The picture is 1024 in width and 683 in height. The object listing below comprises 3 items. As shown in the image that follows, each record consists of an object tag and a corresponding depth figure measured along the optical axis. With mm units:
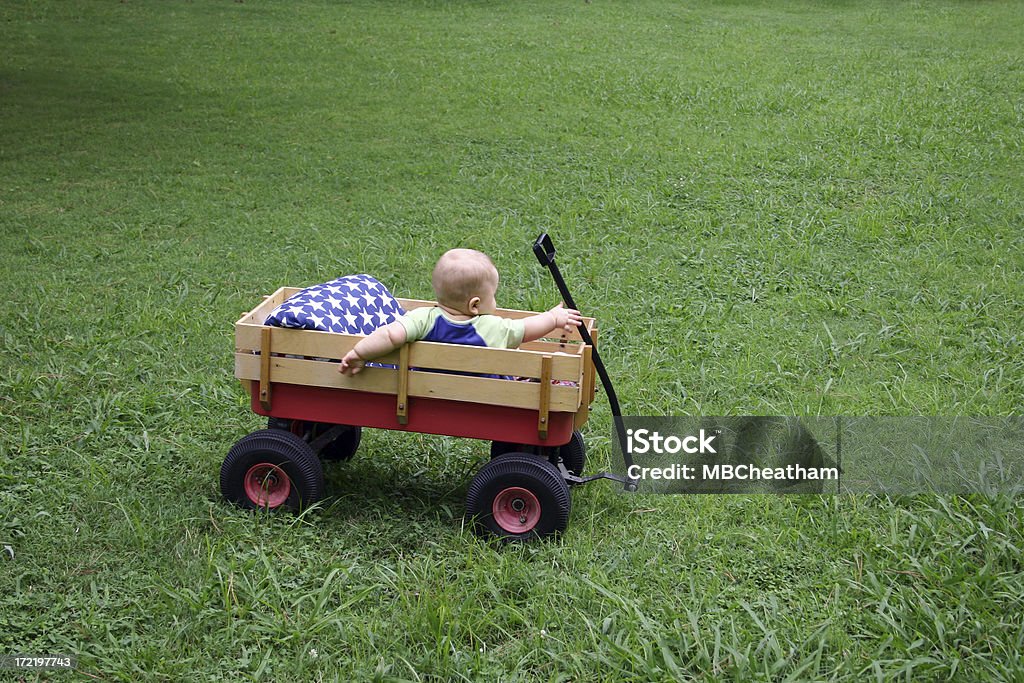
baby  4004
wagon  3949
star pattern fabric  4105
